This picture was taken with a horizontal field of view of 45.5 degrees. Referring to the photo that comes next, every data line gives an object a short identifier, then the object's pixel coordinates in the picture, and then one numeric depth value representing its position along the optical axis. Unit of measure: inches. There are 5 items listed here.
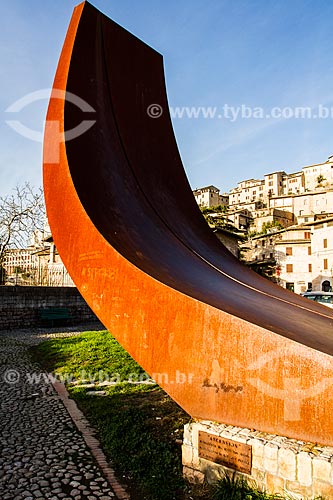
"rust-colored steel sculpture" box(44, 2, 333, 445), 111.3
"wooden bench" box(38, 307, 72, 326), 574.6
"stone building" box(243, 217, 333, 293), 1275.8
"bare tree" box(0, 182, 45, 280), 802.8
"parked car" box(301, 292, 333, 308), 754.2
